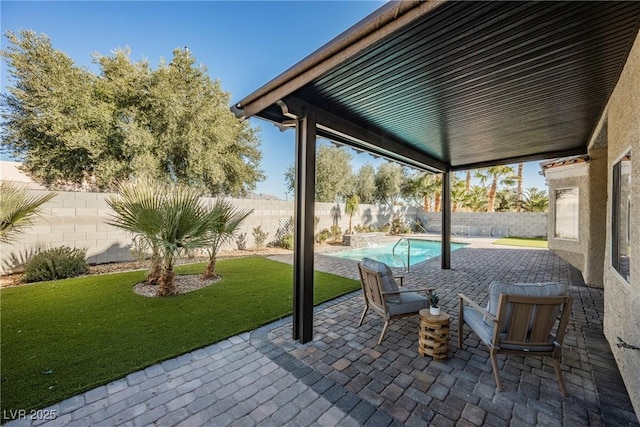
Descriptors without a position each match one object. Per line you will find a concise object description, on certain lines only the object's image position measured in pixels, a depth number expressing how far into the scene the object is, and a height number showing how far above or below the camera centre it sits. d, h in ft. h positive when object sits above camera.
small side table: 9.45 -4.45
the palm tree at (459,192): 65.82 +6.22
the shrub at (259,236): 35.86 -3.18
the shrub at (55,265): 18.81 -4.16
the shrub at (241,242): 34.14 -3.81
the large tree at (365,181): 66.80 +8.87
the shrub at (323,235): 43.28 -3.57
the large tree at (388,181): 69.56 +9.33
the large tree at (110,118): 28.71 +11.56
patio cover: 6.28 +4.84
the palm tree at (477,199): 67.81 +4.69
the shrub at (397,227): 61.11 -2.78
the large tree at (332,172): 56.44 +9.50
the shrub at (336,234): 46.44 -3.52
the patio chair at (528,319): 7.63 -3.14
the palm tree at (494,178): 63.10 +9.93
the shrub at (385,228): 58.93 -2.98
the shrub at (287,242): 37.52 -4.16
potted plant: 9.83 -3.50
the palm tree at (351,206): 49.37 +1.72
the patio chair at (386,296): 10.83 -3.62
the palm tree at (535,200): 64.03 +4.35
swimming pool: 34.22 -5.61
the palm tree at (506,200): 70.49 +4.64
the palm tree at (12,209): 14.20 +0.09
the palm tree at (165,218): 14.92 -0.33
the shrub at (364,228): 52.81 -2.84
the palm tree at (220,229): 18.68 -1.22
